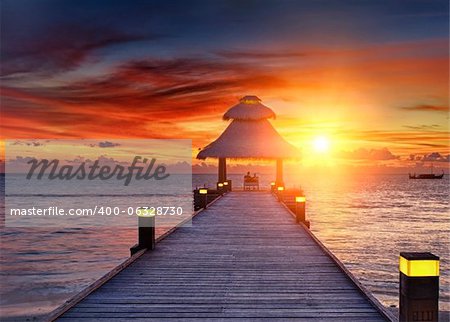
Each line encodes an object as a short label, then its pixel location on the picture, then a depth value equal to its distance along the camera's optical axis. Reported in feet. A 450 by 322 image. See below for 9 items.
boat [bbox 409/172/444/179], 447.01
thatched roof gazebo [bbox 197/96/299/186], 81.04
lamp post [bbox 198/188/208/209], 53.42
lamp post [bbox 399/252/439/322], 13.71
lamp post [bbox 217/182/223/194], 73.74
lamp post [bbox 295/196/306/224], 39.93
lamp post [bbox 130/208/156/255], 26.81
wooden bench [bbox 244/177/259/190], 89.56
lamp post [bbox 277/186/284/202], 64.65
